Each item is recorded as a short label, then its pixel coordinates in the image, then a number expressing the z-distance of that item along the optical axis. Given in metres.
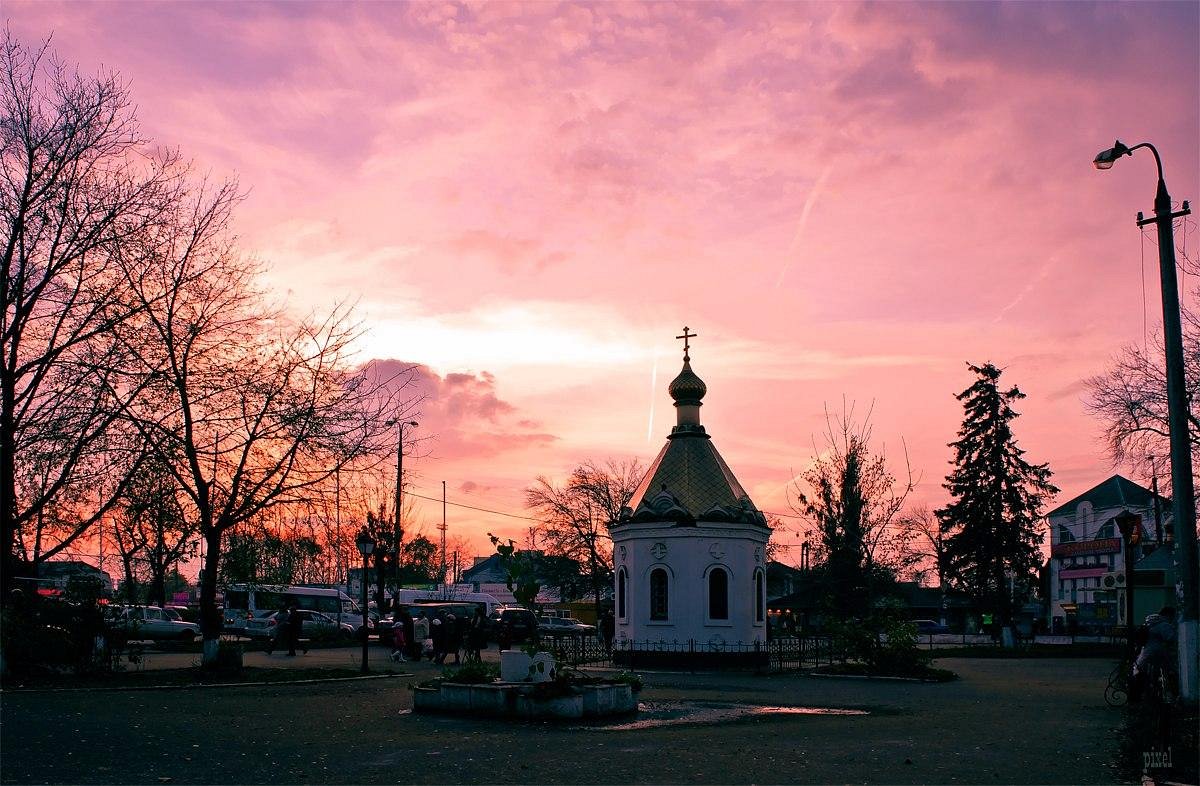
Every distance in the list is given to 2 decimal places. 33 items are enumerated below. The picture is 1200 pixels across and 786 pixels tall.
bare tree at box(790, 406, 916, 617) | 53.25
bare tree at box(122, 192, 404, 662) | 23.88
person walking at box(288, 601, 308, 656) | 37.78
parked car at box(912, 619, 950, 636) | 77.50
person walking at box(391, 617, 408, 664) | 34.88
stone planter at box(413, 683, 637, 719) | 16.67
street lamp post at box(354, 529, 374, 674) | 26.86
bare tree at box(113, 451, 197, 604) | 23.59
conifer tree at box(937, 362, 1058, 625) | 56.12
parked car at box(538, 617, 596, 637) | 61.56
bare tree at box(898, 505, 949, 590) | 58.91
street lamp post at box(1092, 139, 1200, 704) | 16.25
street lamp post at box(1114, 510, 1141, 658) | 22.02
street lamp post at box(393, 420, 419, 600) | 27.37
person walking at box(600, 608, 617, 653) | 42.41
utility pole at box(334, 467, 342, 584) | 25.48
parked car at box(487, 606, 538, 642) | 48.78
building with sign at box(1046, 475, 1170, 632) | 80.44
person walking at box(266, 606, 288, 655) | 39.94
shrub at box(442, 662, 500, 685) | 18.00
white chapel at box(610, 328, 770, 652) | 35.09
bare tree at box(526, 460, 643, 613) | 75.94
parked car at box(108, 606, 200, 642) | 48.17
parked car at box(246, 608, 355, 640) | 49.17
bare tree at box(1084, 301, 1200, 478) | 33.88
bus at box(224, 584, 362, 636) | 55.81
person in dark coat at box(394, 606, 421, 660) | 35.00
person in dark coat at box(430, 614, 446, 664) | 33.44
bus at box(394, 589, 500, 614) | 65.44
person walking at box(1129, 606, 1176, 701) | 17.28
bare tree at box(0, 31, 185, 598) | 21.64
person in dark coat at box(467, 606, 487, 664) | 32.39
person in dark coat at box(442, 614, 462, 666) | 34.00
